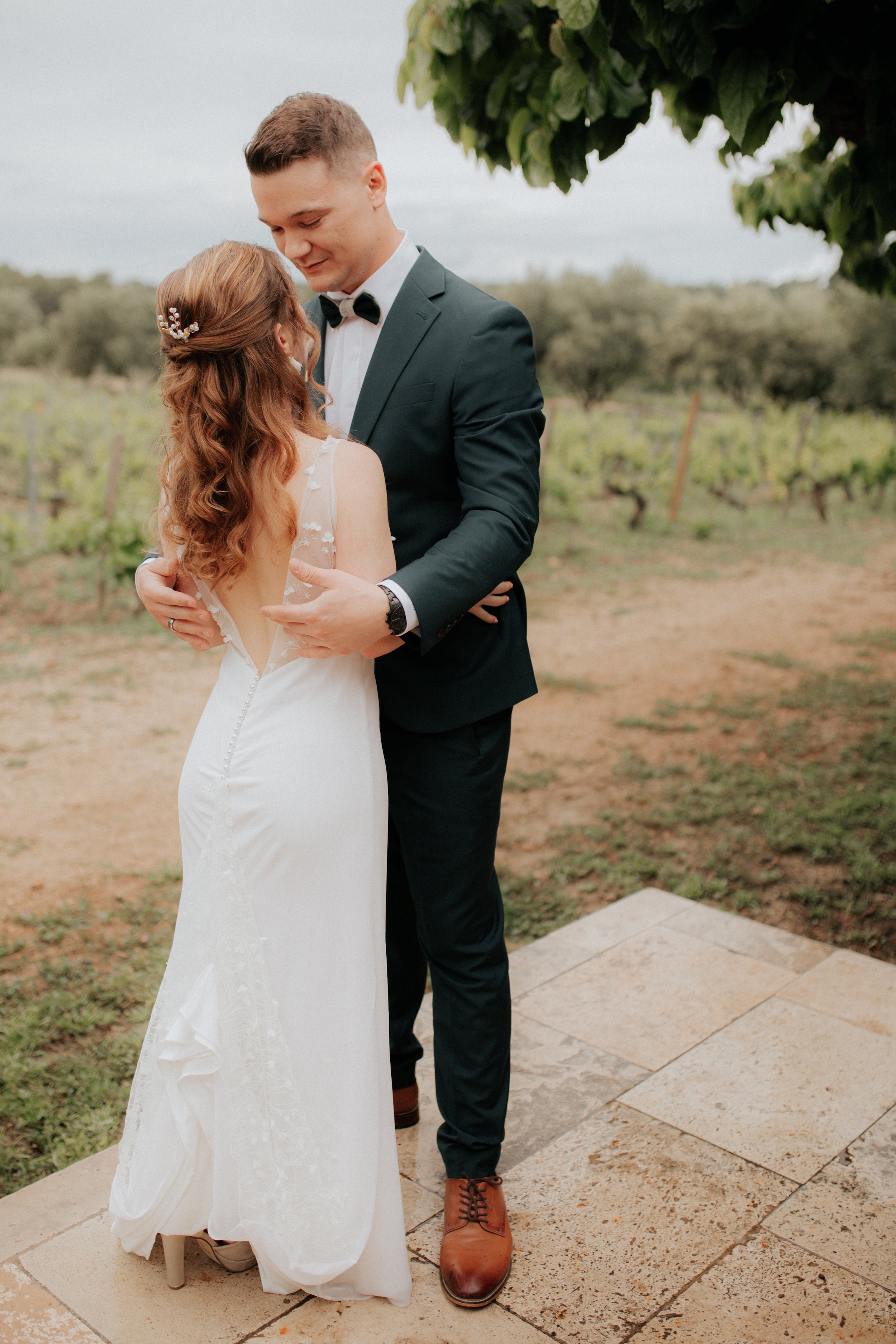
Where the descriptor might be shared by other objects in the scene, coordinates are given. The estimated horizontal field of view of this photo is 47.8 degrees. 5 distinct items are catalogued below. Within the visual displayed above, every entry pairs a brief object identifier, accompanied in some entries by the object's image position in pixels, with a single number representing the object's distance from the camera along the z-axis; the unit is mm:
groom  1724
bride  1703
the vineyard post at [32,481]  10906
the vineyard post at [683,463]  14578
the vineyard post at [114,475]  9305
